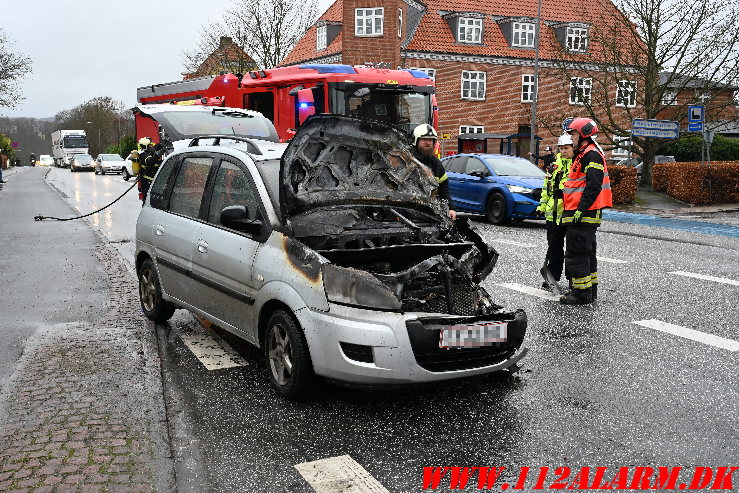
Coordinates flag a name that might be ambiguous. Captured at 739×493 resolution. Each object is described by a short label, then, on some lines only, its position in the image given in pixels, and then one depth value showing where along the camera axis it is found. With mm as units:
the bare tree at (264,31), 42812
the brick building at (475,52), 40844
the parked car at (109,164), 48656
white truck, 68344
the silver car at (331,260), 4172
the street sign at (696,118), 20531
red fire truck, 14906
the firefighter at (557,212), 8102
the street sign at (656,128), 21250
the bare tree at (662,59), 23875
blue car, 14844
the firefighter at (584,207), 7449
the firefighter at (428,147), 7270
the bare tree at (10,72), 37938
